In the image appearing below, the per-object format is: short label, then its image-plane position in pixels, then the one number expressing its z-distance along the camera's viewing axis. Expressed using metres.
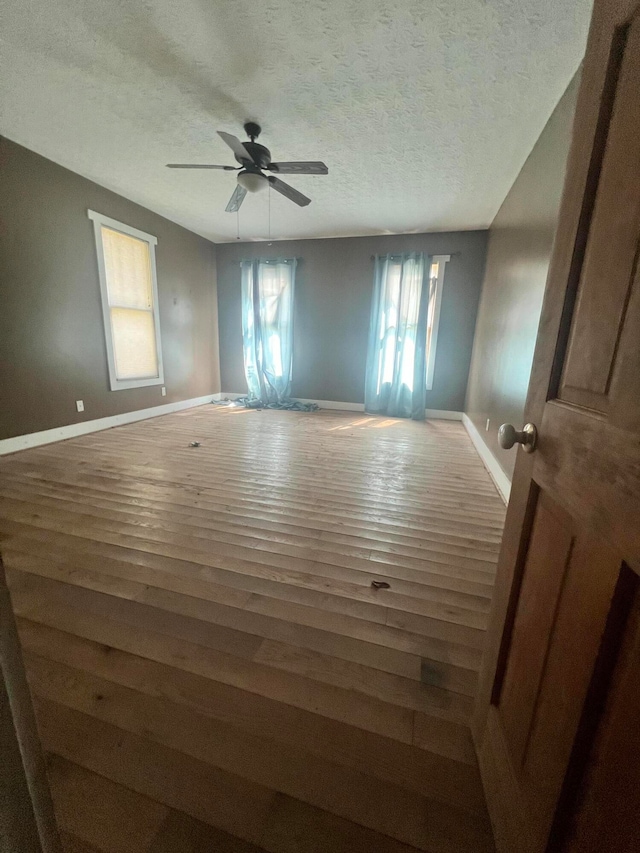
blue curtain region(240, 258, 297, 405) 5.15
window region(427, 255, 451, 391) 4.58
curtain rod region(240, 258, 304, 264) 5.09
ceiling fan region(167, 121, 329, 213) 2.36
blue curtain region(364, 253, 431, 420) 4.59
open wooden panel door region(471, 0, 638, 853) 0.53
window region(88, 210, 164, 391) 3.69
